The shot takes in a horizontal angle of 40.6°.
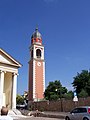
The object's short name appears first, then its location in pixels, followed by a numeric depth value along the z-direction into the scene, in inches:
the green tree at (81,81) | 1457.3
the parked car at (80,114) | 417.6
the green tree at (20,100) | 2502.1
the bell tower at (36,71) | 1592.8
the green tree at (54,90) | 1604.6
